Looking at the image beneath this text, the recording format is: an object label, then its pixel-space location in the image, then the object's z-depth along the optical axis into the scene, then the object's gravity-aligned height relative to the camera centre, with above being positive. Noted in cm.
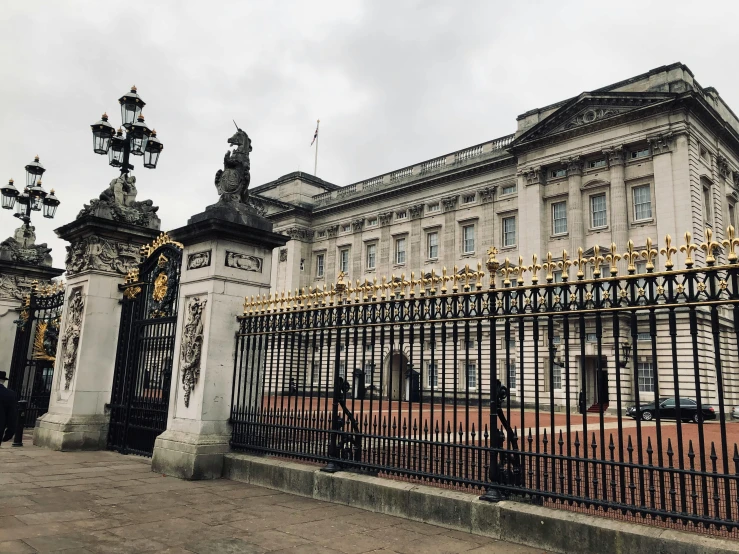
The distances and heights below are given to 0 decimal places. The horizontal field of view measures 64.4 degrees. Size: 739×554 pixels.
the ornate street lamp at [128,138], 1207 +506
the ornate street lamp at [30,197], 1569 +497
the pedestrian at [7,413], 717 -41
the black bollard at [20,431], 1132 -99
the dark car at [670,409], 2022 -21
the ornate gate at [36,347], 1431 +82
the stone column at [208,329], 855 +87
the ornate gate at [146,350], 1028 +63
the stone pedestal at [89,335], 1128 +94
